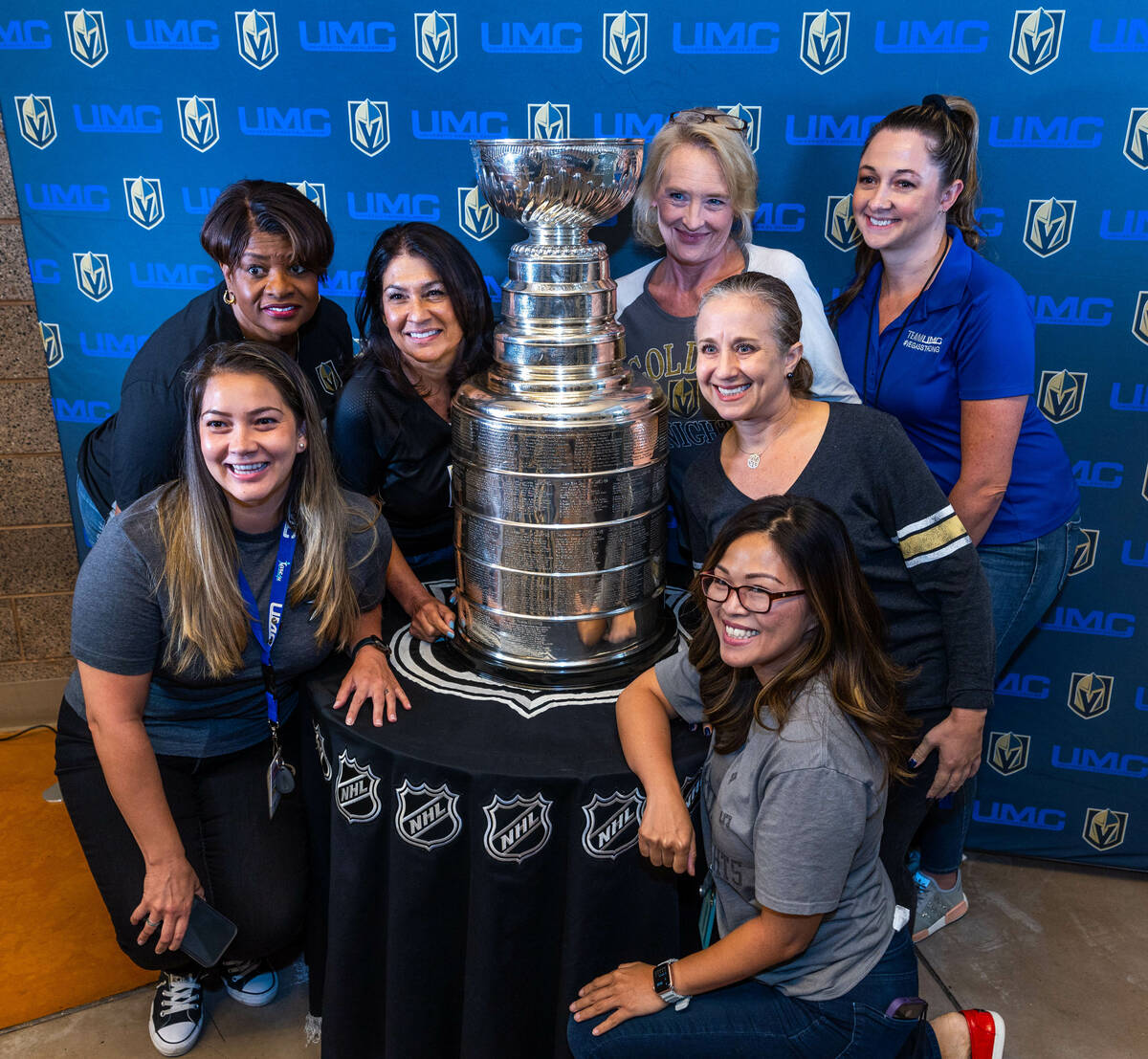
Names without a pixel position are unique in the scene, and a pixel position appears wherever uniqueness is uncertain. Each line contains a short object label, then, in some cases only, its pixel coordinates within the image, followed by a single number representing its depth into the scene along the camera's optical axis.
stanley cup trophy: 1.64
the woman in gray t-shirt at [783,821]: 1.39
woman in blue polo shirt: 1.96
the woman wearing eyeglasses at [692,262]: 2.05
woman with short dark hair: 1.96
